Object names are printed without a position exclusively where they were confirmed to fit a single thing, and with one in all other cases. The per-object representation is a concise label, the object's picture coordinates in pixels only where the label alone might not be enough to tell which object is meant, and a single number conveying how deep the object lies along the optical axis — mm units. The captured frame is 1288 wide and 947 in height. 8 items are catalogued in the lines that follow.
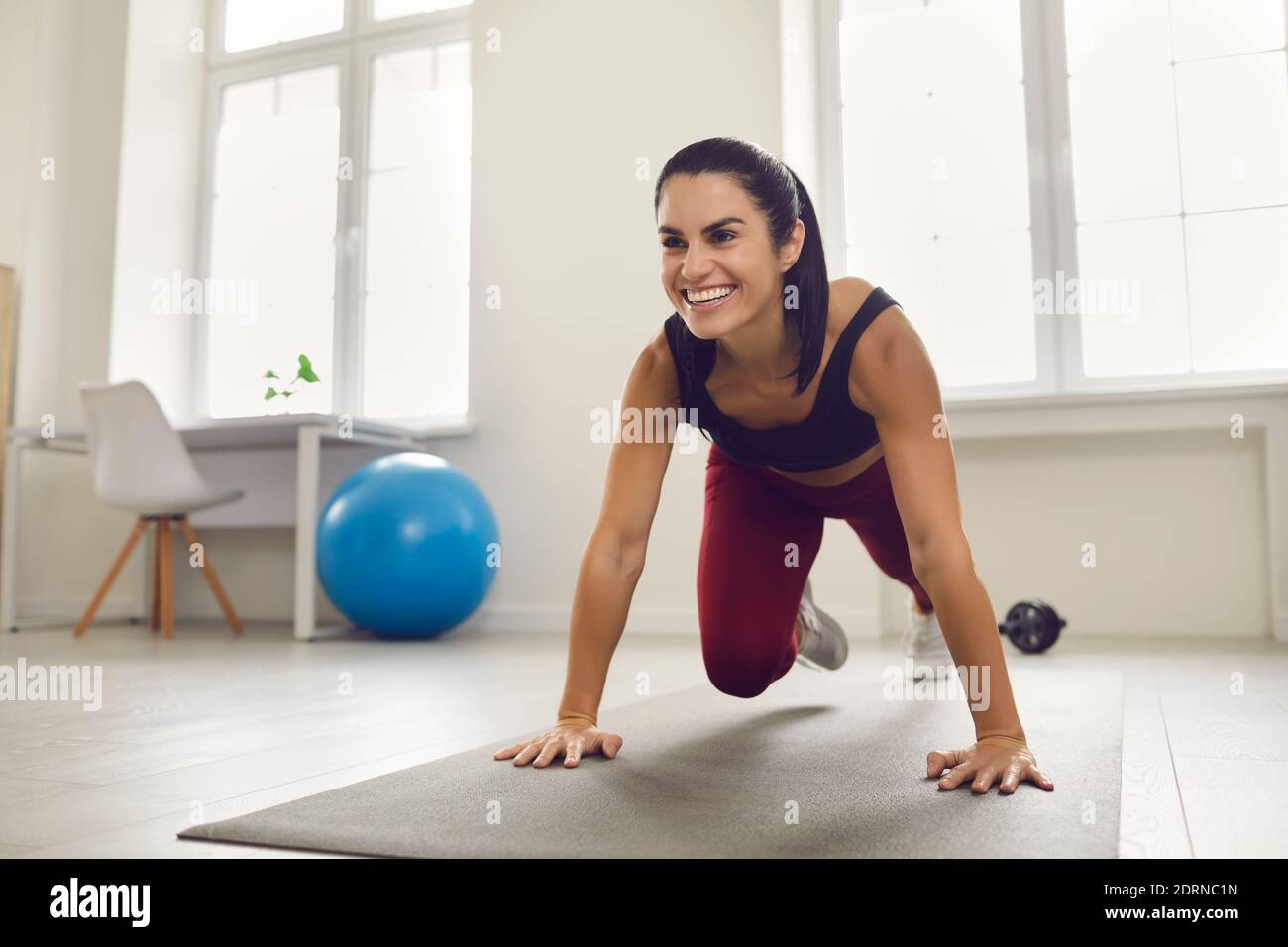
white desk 3736
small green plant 4465
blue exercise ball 3521
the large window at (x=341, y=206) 4762
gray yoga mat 1054
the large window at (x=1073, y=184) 3680
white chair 3758
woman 1340
